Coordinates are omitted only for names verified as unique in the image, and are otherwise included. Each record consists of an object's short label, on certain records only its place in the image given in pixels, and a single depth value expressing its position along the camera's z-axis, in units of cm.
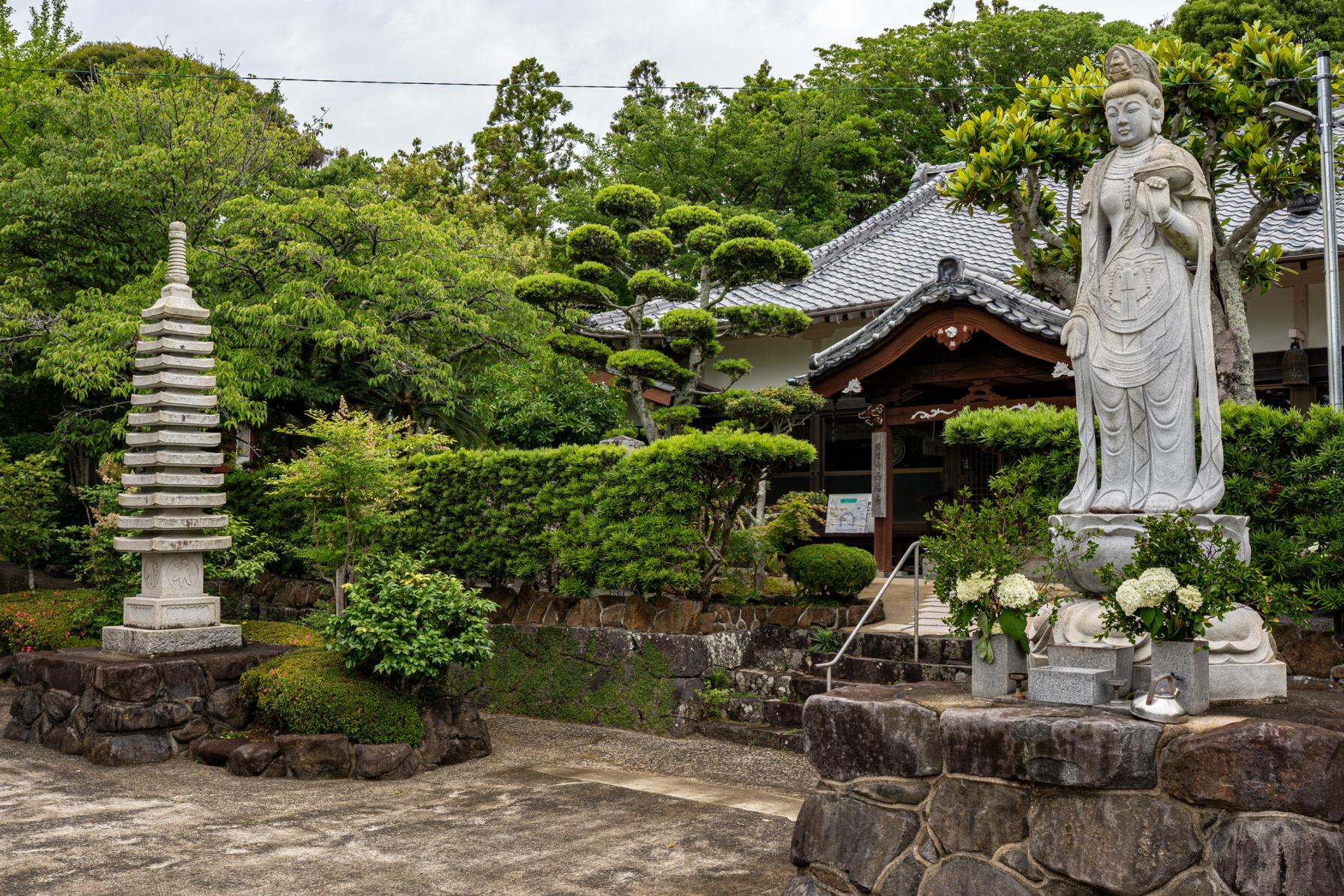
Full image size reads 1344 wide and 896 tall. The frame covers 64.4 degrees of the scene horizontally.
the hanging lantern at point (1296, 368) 1437
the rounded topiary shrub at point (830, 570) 1145
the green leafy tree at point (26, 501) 1570
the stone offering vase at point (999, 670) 603
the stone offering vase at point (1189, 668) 534
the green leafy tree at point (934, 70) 2355
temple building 1446
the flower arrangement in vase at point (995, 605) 595
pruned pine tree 1377
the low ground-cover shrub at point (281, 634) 1170
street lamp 1041
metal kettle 507
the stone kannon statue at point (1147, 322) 648
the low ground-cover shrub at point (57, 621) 1297
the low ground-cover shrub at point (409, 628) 949
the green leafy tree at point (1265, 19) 2125
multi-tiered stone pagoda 1073
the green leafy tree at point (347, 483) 1158
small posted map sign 1697
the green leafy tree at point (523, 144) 3175
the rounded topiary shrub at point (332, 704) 930
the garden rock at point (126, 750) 977
